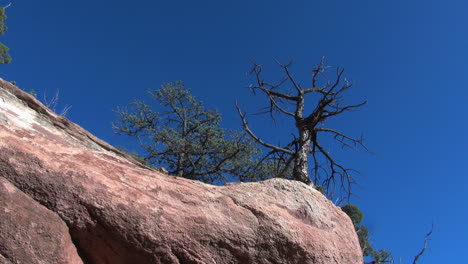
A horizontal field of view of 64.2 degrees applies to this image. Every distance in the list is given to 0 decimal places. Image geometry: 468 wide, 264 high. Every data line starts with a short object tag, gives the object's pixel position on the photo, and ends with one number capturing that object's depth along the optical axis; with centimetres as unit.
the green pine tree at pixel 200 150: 1555
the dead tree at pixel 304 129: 907
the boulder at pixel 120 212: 296
